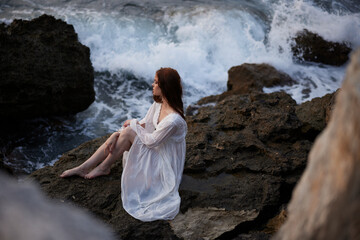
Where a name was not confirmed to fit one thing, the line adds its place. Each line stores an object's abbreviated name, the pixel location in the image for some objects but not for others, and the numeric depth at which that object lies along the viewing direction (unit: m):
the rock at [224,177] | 3.55
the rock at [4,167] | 3.99
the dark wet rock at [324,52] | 10.71
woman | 3.73
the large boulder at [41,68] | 6.14
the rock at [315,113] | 4.95
